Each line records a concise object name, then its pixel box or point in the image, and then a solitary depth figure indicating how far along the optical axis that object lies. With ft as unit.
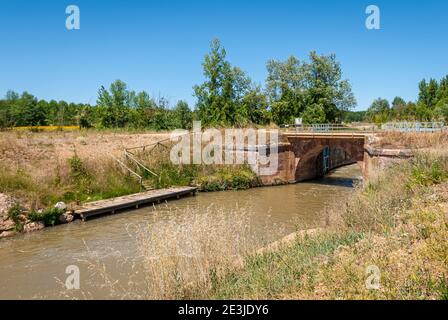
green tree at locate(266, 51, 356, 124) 127.83
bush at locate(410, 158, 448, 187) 29.48
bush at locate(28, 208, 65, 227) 43.93
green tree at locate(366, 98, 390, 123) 249.88
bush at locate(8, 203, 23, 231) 42.18
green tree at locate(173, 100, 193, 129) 124.43
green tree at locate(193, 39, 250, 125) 112.37
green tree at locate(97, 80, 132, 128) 140.36
